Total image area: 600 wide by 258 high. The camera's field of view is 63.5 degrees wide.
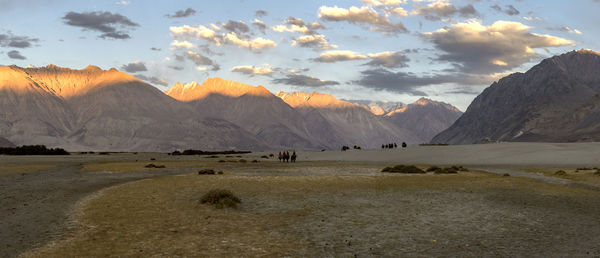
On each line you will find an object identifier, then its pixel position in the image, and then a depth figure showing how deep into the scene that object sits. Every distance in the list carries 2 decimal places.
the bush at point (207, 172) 39.47
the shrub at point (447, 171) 43.80
